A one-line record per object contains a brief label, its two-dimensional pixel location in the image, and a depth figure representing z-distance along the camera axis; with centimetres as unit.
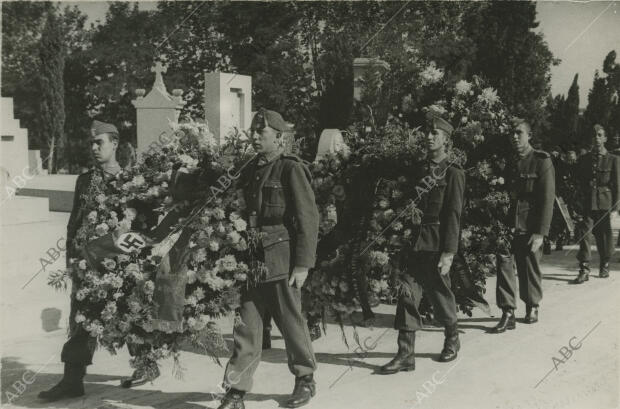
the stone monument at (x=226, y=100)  1141
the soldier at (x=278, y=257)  473
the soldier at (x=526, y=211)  700
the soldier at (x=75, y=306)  498
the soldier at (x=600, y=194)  1034
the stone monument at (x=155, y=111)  1368
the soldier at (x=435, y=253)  576
